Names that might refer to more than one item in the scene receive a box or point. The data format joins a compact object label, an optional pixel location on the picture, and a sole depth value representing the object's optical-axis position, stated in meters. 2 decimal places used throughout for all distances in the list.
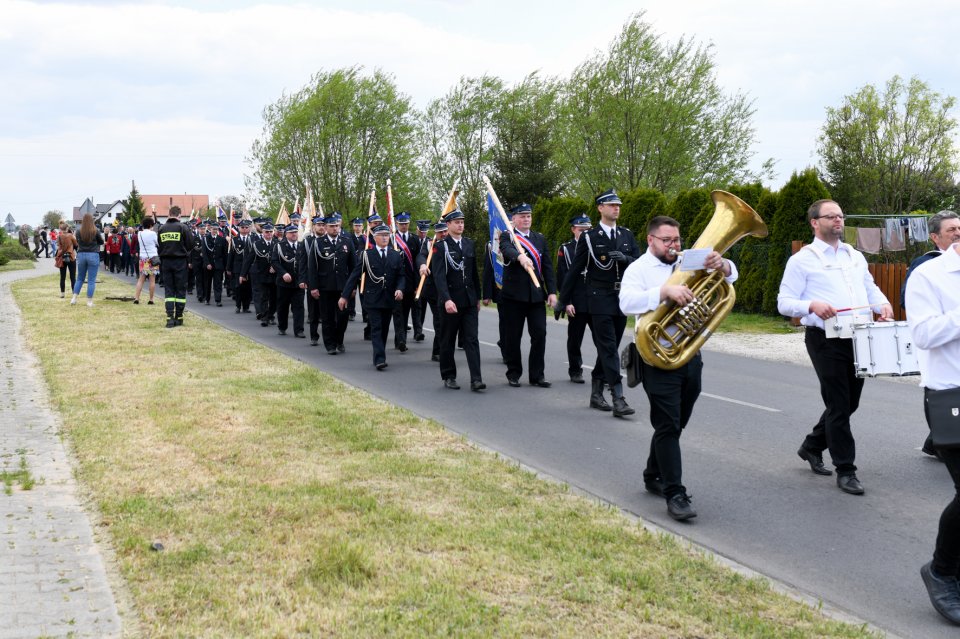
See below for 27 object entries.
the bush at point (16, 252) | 49.22
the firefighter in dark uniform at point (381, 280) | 12.69
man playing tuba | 5.65
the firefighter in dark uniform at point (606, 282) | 9.16
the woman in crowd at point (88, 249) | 19.14
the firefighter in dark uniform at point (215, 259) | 23.45
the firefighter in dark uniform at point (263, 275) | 18.30
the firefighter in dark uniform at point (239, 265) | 21.02
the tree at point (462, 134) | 57.19
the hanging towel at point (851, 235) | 20.03
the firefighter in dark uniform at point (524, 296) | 10.95
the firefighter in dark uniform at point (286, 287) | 16.25
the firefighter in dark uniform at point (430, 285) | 12.13
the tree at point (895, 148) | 51.66
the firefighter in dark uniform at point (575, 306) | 10.16
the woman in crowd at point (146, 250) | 21.06
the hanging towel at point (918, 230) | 20.25
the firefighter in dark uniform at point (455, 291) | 10.85
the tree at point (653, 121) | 43.75
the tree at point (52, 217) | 142.88
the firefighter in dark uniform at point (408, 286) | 14.23
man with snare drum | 6.34
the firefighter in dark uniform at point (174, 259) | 16.53
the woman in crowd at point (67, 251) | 21.91
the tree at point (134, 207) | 76.88
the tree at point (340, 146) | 53.47
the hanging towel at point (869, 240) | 20.09
